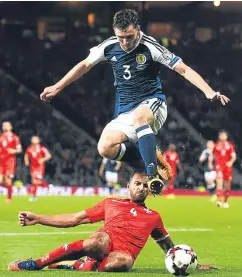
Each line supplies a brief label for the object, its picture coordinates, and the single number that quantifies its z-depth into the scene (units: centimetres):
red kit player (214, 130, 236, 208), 2314
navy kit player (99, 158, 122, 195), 2550
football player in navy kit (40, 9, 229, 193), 875
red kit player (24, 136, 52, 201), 2502
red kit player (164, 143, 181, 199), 2745
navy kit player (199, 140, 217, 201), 2533
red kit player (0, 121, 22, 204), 2269
